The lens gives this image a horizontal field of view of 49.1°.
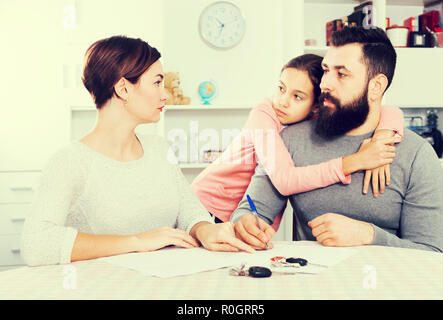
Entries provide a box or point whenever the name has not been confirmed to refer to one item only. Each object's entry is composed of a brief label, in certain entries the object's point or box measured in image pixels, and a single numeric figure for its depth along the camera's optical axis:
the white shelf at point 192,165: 3.27
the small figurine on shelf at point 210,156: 3.30
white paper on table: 1.02
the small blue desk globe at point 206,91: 3.43
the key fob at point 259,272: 0.96
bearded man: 1.50
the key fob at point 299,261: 1.04
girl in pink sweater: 1.55
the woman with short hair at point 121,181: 1.16
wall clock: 3.54
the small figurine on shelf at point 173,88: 3.33
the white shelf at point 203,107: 3.28
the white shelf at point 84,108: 3.10
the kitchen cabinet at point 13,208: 2.97
